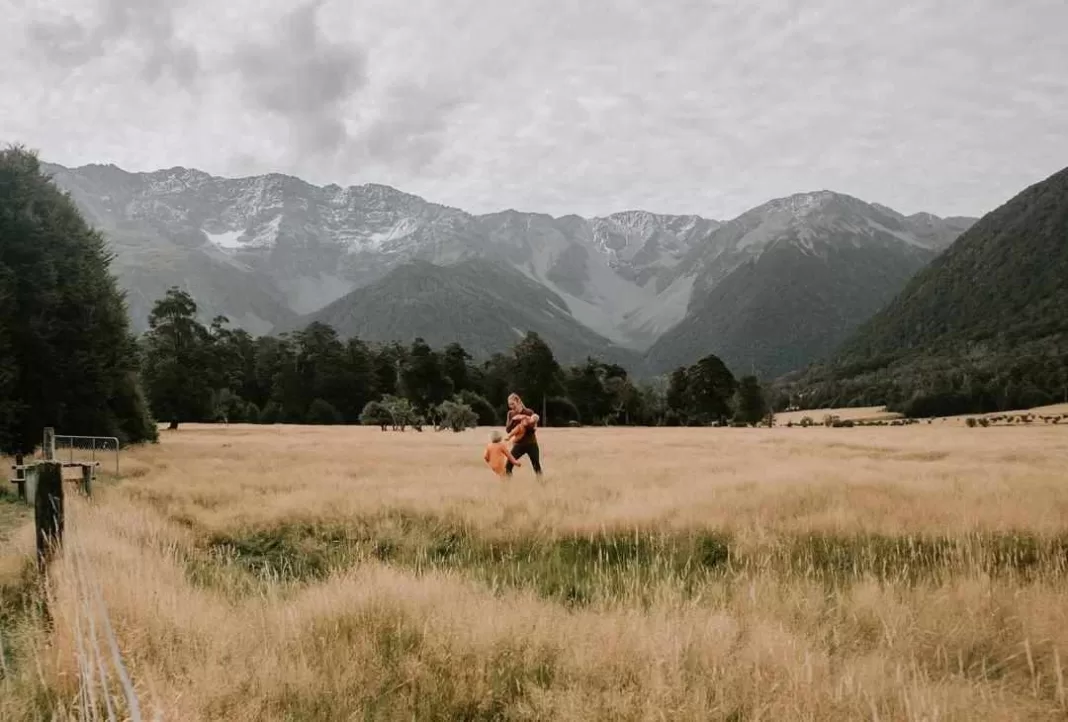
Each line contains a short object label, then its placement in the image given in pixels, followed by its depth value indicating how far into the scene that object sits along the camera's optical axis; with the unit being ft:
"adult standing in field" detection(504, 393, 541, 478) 52.90
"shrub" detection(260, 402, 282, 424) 277.64
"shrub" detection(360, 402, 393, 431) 243.19
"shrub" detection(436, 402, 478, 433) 200.13
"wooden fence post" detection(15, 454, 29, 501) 46.85
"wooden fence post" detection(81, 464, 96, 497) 43.98
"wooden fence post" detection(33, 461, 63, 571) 21.59
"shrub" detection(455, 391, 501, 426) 258.98
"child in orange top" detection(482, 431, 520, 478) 53.11
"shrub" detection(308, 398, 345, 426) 269.64
